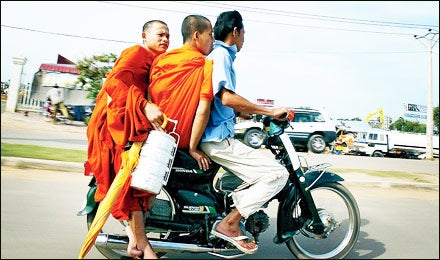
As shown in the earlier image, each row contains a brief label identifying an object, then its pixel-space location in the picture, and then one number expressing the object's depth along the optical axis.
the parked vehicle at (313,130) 15.66
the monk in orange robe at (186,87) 2.45
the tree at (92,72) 12.37
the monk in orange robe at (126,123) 2.40
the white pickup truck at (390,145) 15.85
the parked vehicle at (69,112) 14.95
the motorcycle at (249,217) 2.66
